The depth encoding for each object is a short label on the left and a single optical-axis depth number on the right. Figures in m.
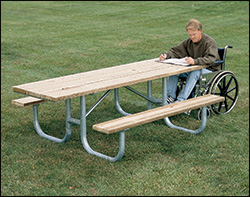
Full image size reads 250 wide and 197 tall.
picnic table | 4.75
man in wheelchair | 6.22
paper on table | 6.25
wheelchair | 6.39
